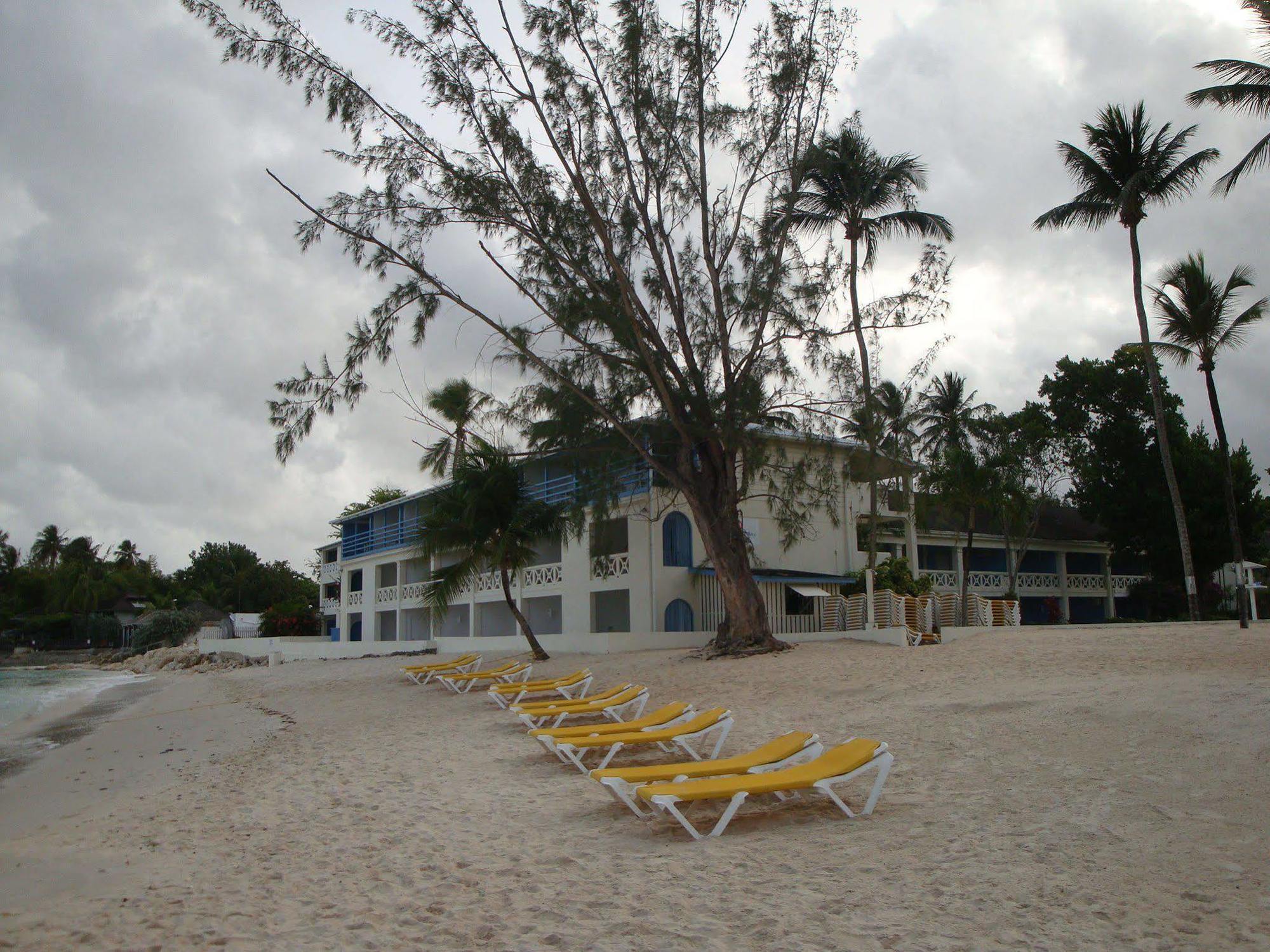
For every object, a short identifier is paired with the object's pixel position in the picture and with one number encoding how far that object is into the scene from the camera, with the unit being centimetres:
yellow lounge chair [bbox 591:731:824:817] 605
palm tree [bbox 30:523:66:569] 8725
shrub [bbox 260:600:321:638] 4250
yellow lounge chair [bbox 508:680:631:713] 996
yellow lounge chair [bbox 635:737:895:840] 536
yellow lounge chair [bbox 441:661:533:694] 1609
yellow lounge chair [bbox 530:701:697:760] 810
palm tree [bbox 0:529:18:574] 7388
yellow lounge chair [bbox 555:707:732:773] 735
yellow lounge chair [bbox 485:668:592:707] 1250
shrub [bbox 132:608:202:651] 5084
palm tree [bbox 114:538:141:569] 8902
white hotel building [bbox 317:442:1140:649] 2262
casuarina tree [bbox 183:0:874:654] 1522
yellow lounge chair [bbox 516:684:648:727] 976
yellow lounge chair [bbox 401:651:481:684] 1817
